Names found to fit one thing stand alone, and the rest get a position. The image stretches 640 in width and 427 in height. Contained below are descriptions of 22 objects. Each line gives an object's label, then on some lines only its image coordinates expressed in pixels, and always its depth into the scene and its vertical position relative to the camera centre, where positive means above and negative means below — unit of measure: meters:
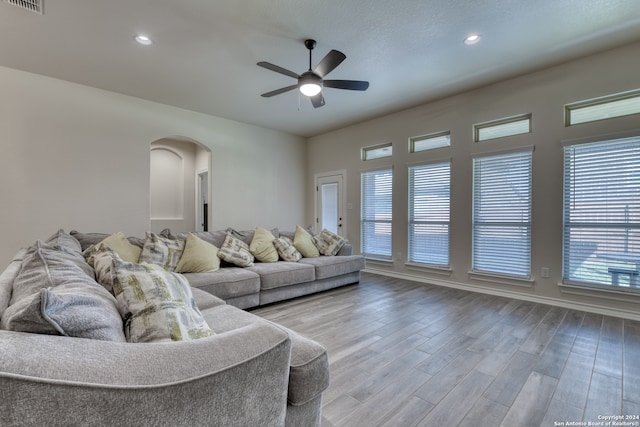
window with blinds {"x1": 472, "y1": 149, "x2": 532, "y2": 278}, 3.85 +0.00
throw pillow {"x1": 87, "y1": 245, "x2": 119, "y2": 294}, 1.59 -0.36
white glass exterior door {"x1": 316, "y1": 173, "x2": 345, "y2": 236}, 6.28 +0.20
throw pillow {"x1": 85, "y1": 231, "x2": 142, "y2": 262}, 2.85 -0.39
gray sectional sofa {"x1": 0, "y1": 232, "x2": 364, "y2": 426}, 0.59 -0.42
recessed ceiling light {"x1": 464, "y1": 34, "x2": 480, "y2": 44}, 2.98 +1.86
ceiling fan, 2.77 +1.44
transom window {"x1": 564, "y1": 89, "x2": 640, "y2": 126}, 3.20 +1.26
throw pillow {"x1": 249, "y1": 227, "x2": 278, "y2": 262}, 3.90 -0.51
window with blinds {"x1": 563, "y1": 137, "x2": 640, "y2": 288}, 3.14 +0.02
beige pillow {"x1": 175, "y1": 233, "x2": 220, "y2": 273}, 3.14 -0.53
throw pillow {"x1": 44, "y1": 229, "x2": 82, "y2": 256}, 2.24 -0.26
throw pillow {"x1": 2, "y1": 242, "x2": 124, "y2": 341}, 0.74 -0.30
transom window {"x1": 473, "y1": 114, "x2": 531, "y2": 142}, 3.90 +1.24
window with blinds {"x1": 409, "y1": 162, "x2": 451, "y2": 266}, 4.63 +0.00
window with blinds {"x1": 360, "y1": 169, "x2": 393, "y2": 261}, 5.41 -0.04
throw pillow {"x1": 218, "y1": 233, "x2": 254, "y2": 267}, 3.51 -0.53
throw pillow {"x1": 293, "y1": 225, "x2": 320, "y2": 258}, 4.40 -0.51
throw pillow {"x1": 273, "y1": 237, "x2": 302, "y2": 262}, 4.10 -0.57
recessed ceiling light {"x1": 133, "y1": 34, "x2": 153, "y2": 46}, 3.01 +1.83
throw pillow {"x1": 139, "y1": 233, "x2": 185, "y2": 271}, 3.01 -0.46
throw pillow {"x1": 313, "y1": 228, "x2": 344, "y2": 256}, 4.60 -0.51
